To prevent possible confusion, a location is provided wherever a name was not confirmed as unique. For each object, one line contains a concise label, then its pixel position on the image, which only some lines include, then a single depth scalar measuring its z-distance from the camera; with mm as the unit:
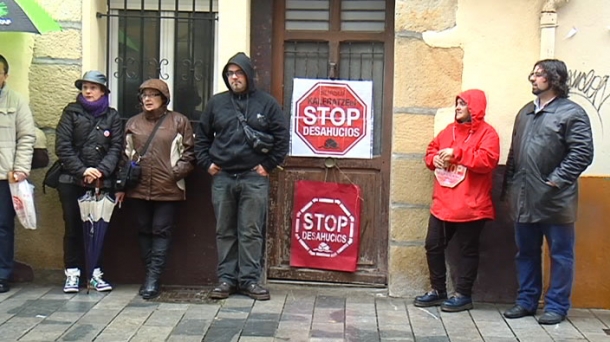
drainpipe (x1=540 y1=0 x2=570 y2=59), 7023
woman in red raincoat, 6773
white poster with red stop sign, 7574
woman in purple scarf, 7129
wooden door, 7574
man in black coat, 6396
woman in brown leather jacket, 7180
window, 7641
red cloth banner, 7637
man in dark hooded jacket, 7066
